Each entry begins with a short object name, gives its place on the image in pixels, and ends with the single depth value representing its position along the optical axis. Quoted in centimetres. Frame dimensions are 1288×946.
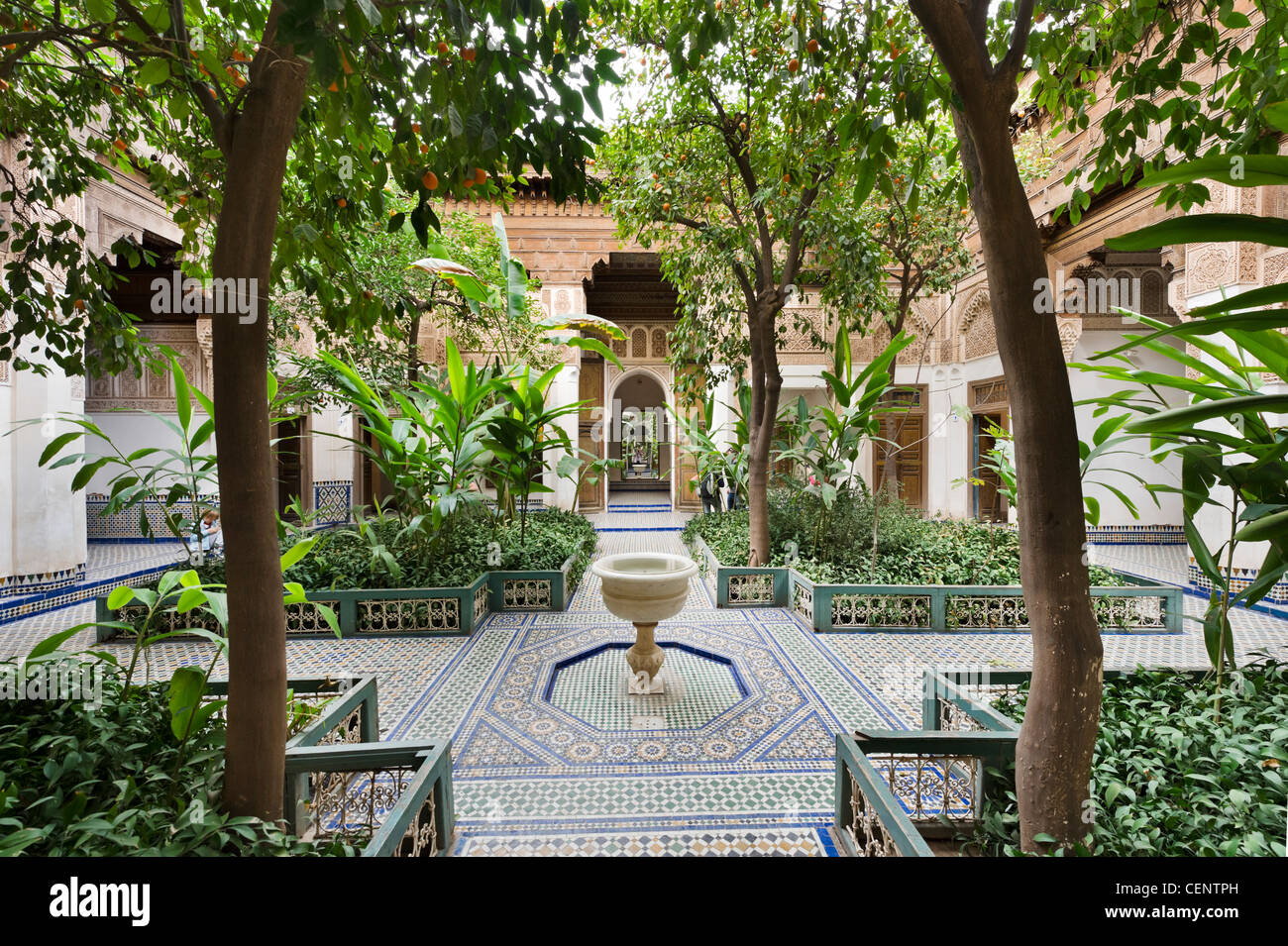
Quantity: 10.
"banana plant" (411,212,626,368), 346
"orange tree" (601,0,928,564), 304
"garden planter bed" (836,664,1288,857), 102
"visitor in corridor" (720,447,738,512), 557
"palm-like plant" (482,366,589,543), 366
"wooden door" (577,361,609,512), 938
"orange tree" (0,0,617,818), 91
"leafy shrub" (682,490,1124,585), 357
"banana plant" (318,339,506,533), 328
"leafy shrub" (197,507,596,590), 337
